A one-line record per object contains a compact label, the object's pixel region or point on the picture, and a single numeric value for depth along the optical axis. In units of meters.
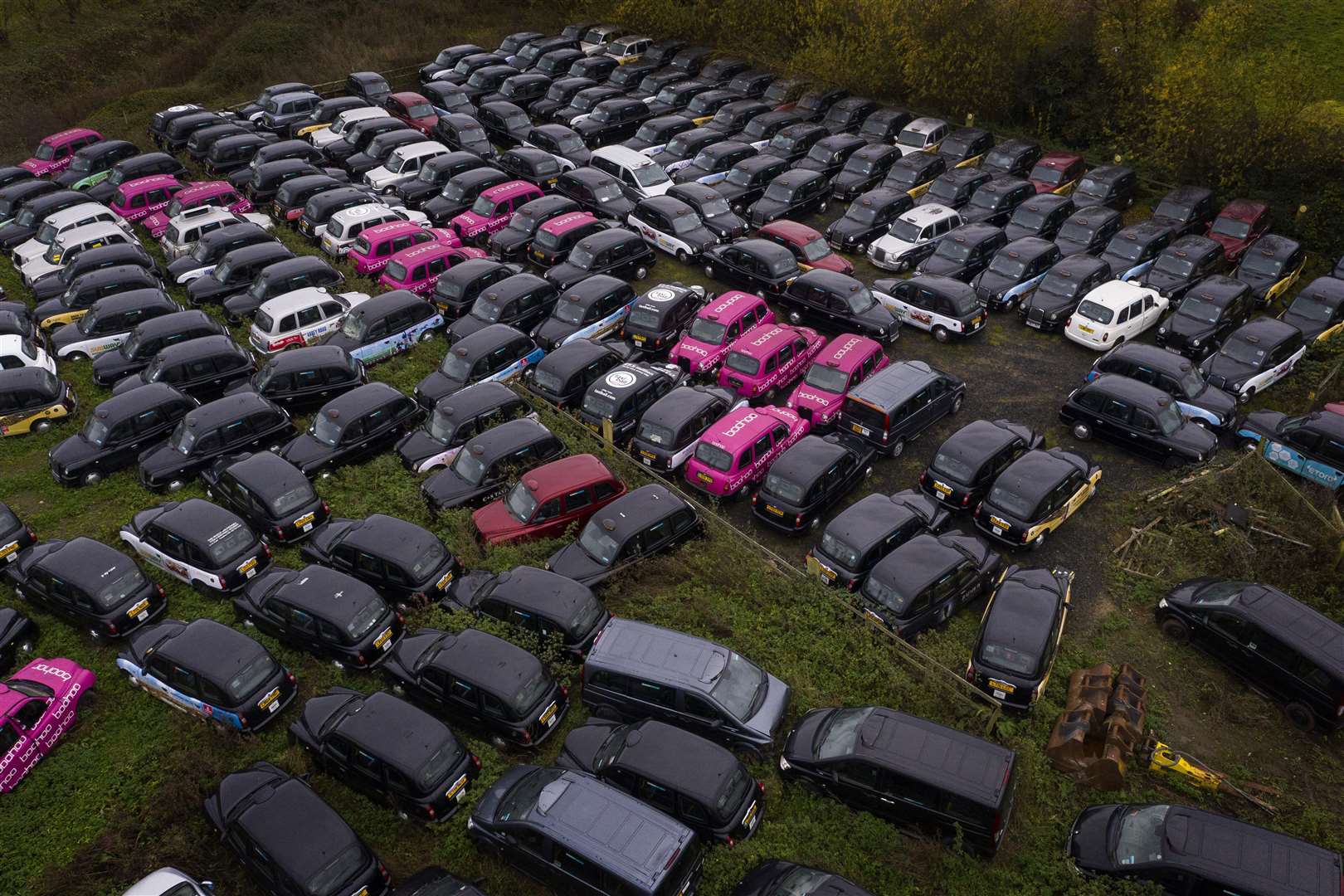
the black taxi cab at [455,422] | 19.41
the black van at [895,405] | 19.45
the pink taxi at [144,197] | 30.53
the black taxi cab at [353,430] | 19.27
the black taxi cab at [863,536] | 16.05
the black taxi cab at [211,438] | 19.03
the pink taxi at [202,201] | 29.48
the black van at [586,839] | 10.87
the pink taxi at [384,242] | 26.30
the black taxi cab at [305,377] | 21.06
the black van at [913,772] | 11.68
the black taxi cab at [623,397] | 20.05
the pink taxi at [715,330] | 22.23
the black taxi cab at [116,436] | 19.41
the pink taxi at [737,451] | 18.45
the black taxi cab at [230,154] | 33.72
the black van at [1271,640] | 13.77
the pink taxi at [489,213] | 28.72
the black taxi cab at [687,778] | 11.83
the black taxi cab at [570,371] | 20.88
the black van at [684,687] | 13.16
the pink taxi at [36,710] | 13.27
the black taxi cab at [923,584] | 15.18
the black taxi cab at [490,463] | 18.14
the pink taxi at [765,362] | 21.30
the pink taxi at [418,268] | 25.41
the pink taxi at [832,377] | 20.47
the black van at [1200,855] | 10.82
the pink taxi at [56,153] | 34.44
